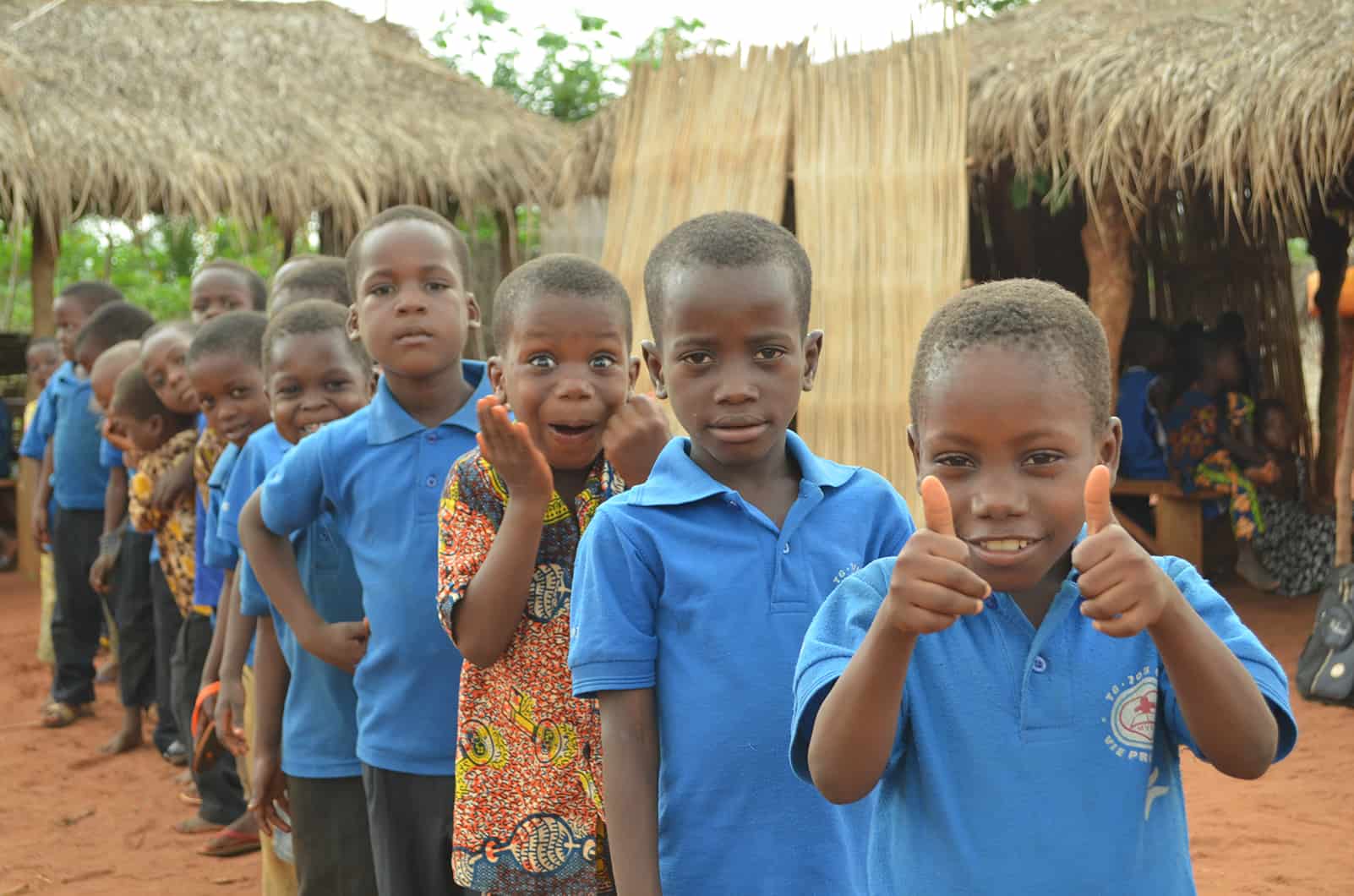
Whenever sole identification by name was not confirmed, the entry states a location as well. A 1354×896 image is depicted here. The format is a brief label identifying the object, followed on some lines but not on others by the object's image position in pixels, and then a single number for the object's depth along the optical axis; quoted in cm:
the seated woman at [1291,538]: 880
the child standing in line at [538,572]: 207
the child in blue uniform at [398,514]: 245
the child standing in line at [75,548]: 689
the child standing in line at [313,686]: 279
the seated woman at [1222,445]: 888
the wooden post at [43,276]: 1070
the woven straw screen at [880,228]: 714
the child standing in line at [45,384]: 772
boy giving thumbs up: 135
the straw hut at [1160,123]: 683
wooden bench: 904
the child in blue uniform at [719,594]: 177
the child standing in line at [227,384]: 373
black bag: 618
